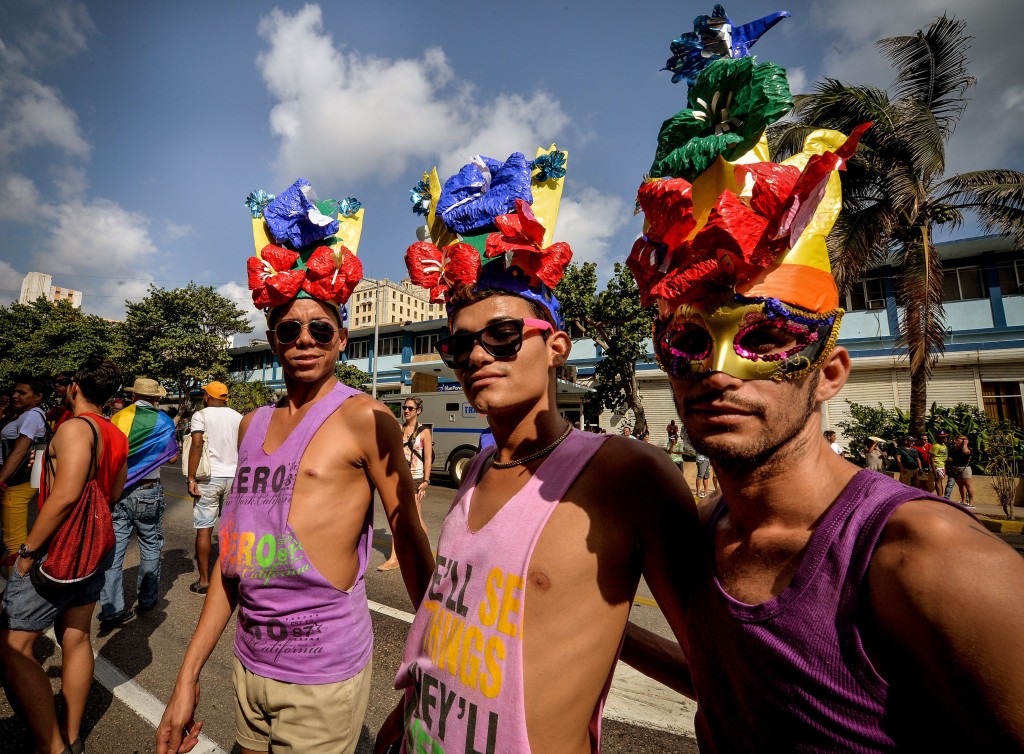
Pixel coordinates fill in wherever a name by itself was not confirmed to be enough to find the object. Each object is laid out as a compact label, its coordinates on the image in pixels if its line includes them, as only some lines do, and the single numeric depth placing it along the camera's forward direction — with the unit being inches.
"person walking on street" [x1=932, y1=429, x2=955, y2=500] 410.4
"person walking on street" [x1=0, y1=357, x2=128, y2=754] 98.0
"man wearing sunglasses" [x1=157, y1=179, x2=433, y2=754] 71.3
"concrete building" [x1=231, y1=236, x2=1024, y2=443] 651.5
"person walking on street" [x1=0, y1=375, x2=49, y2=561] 188.5
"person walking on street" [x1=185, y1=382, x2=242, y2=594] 202.5
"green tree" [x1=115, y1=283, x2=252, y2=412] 1134.4
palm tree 394.3
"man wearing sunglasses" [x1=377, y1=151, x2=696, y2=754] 47.4
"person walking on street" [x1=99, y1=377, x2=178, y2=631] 172.2
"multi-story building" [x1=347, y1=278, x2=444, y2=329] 3352.1
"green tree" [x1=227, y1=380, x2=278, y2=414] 1102.4
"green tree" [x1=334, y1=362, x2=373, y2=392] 1128.2
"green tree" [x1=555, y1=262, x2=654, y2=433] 539.8
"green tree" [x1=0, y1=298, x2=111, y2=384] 1238.3
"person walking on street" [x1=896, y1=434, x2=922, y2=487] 428.5
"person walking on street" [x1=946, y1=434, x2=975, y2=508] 411.8
